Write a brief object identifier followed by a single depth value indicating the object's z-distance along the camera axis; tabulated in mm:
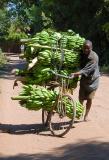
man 7448
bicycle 7271
